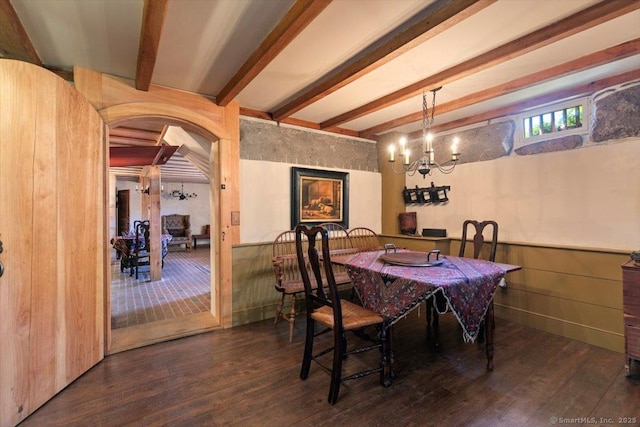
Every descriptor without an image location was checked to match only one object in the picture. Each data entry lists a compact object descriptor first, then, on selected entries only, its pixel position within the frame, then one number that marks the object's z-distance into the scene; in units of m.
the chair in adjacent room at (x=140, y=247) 5.55
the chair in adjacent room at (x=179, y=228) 9.77
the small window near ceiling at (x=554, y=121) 2.92
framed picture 3.79
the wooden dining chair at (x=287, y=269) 2.93
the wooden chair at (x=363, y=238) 4.27
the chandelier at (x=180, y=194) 10.53
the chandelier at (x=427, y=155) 2.60
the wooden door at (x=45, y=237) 1.74
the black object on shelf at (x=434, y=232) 3.98
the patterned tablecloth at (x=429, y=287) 1.93
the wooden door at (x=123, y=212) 9.53
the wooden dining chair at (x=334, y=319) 1.90
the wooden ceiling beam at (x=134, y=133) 4.17
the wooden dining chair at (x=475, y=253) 2.85
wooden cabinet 2.13
